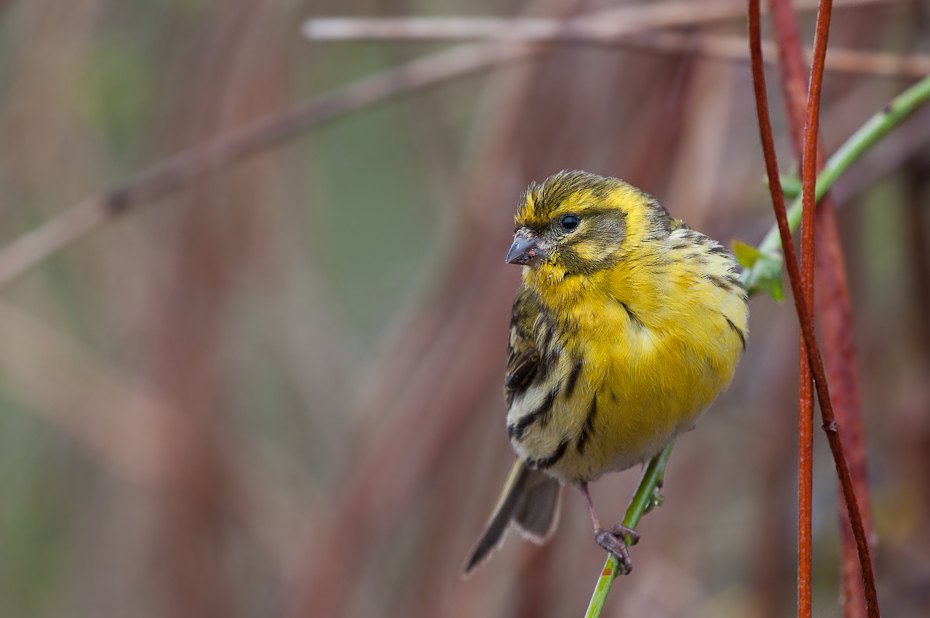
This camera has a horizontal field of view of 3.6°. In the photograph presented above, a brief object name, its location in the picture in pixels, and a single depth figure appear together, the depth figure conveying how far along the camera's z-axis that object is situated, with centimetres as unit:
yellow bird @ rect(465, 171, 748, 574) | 269
